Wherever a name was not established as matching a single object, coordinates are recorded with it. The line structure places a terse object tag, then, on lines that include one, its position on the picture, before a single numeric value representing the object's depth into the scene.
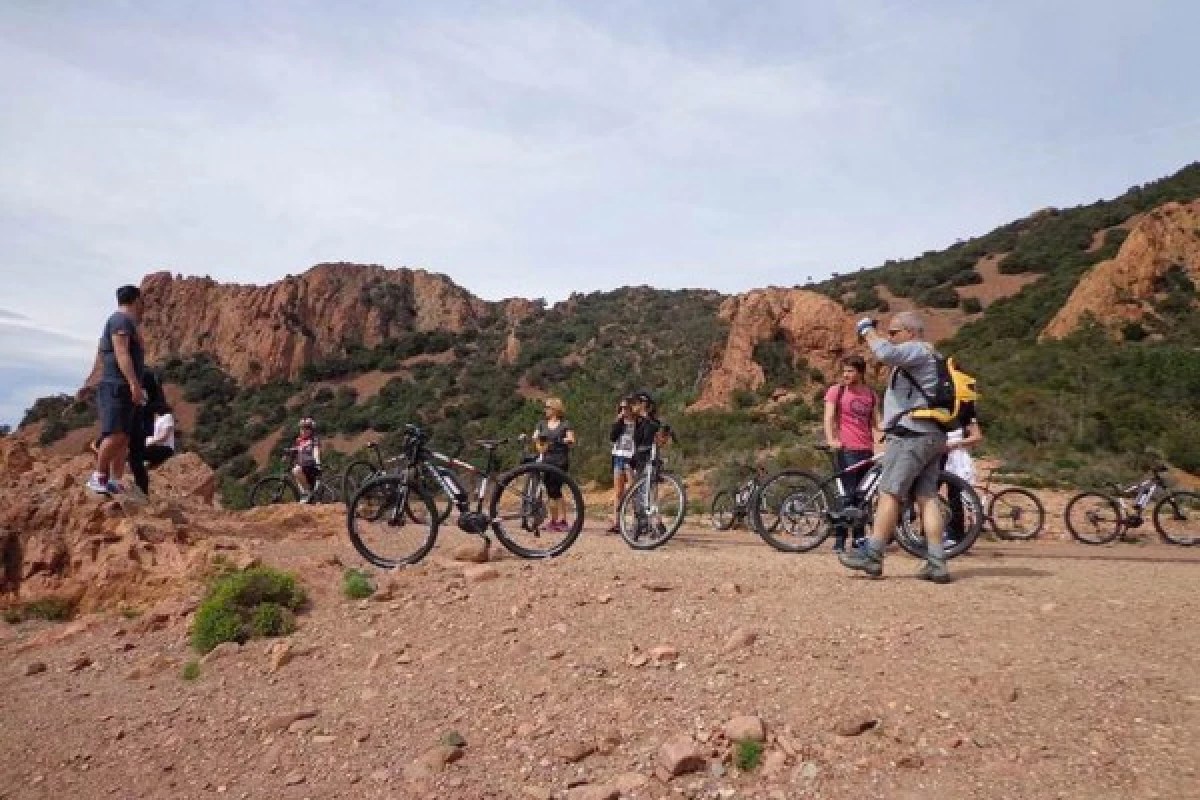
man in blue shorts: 6.69
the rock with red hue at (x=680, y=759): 3.18
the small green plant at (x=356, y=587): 5.70
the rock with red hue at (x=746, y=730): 3.29
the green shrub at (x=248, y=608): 5.30
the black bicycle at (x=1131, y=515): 9.81
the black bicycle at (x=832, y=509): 6.59
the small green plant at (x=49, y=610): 6.43
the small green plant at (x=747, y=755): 3.18
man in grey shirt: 5.25
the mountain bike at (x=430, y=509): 6.58
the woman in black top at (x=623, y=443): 8.39
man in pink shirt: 7.07
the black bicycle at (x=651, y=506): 7.79
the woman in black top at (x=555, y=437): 8.52
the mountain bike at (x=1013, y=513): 9.90
